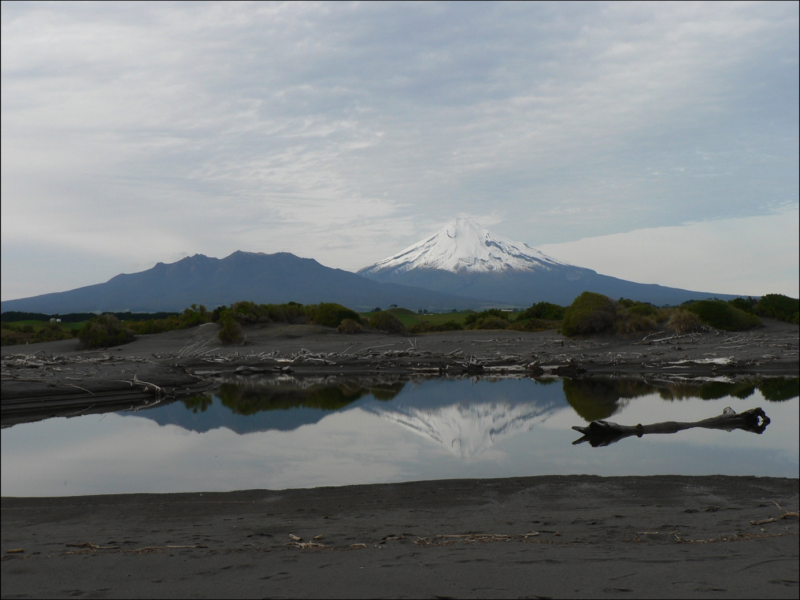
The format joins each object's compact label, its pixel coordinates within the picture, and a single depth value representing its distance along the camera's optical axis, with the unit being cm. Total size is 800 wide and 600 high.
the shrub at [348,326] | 3532
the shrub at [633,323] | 3089
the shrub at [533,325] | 4088
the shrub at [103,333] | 3083
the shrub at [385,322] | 3809
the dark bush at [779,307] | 3544
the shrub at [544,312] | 4597
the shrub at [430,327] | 4398
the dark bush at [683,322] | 3081
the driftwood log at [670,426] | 1198
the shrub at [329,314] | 3675
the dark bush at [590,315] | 3194
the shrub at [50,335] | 3480
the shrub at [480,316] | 4468
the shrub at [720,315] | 3250
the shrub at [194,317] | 3656
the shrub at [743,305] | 3777
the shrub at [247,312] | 3484
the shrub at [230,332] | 3128
